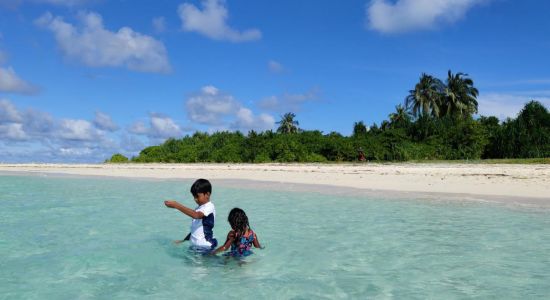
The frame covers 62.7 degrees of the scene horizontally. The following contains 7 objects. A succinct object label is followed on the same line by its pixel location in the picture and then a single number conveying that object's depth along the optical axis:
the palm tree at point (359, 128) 46.01
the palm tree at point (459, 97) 61.41
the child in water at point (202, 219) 6.23
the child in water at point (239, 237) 6.25
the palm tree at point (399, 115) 65.72
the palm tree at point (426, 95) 61.81
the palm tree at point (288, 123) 86.31
